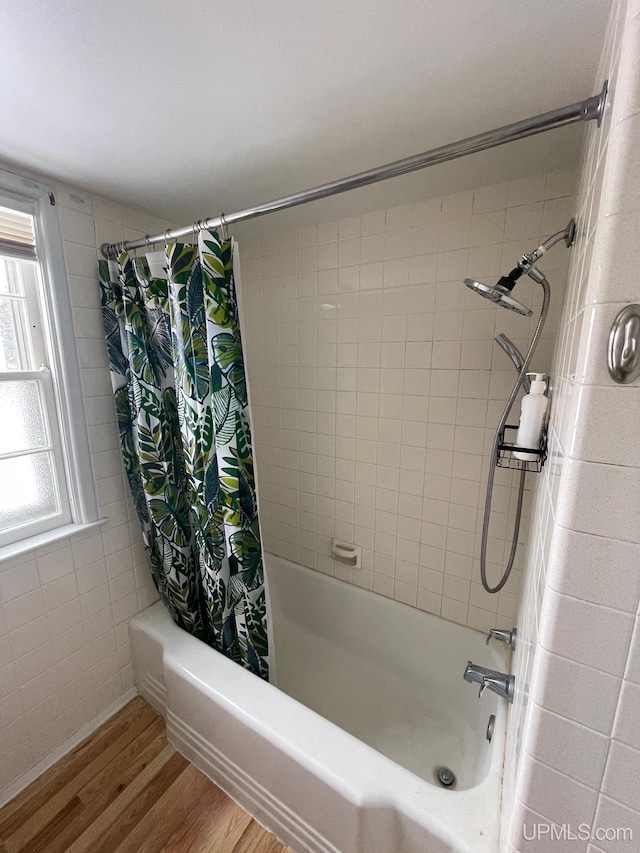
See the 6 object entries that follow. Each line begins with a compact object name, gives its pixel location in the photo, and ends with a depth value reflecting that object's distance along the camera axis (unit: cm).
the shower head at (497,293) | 96
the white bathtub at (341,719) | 96
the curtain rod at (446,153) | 68
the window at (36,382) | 125
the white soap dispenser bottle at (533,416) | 91
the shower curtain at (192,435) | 122
